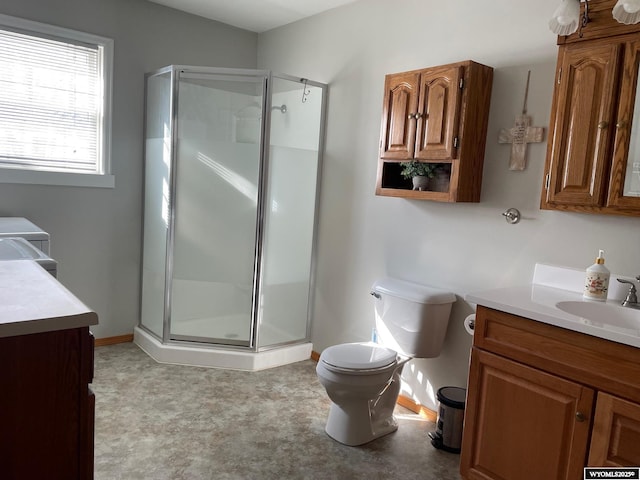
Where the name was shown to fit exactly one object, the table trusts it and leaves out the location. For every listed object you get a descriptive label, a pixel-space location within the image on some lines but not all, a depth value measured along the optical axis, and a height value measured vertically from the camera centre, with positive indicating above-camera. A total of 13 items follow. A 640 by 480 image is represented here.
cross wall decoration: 2.34 +0.32
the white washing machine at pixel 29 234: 2.52 -0.32
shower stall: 3.27 -0.16
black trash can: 2.46 -1.11
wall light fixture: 1.94 +0.73
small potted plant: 2.61 +0.13
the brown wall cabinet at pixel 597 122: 1.91 +0.35
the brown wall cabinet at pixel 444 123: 2.41 +0.38
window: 3.14 +0.44
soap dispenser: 2.03 -0.29
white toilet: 2.41 -0.82
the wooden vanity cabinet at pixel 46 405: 1.22 -0.59
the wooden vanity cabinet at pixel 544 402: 1.65 -0.71
